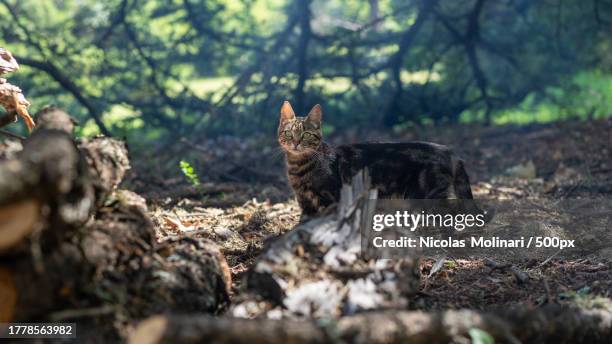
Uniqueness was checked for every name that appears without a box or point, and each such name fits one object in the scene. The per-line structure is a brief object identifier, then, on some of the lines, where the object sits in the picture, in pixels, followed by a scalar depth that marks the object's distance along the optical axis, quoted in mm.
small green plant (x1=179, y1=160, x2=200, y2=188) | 4859
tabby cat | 4230
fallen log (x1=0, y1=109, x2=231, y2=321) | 1889
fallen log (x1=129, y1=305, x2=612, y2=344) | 1766
